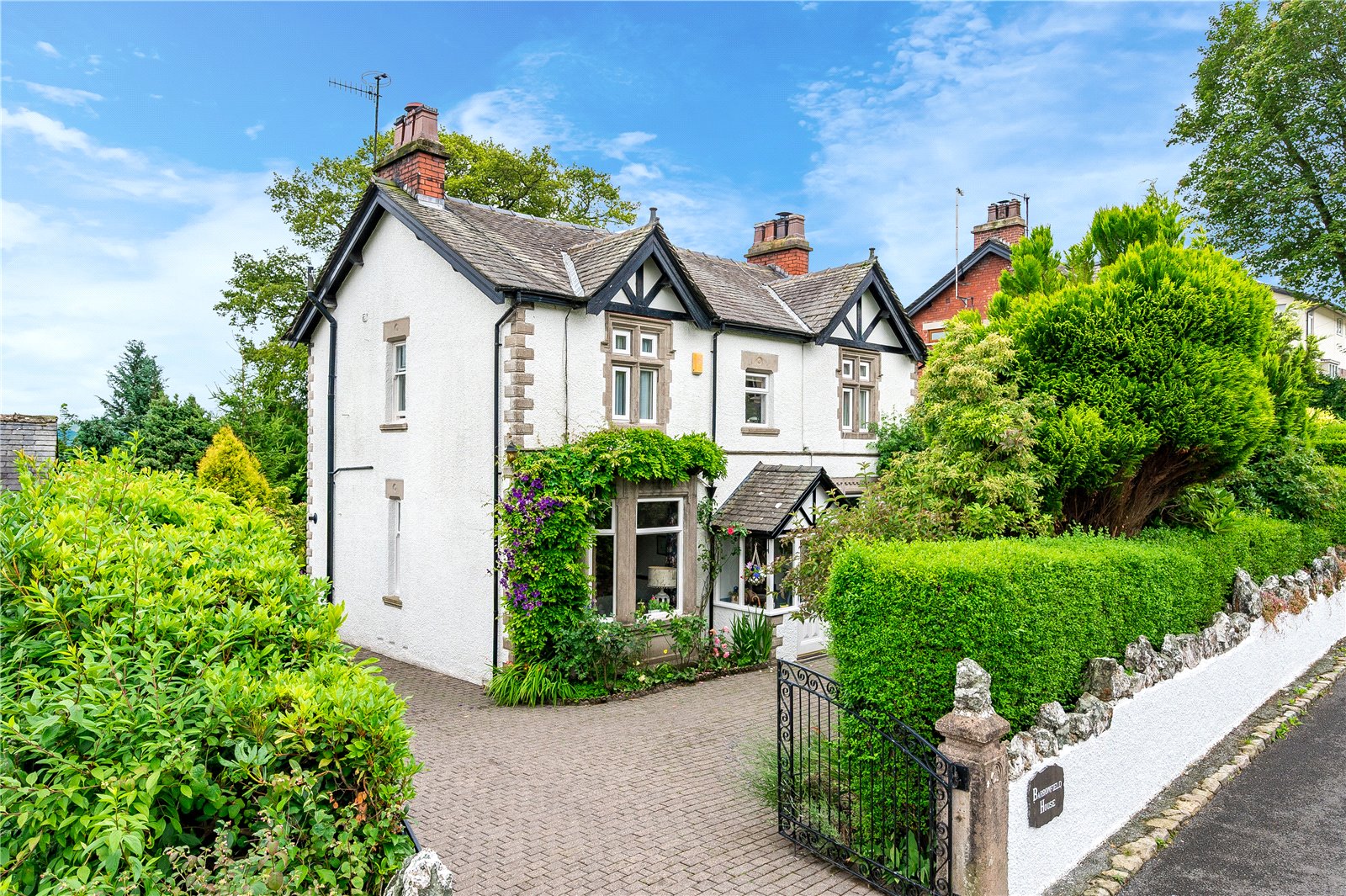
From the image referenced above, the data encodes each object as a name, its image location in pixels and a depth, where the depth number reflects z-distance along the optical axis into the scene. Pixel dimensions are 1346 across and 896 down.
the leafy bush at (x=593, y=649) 12.91
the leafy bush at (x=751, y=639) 15.11
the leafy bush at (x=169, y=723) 3.27
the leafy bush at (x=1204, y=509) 11.96
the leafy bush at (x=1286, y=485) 15.00
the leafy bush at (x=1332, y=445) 19.41
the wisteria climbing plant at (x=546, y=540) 12.73
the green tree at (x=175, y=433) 26.03
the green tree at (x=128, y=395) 27.69
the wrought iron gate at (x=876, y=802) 6.54
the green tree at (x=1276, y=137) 25.25
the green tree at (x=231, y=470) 22.98
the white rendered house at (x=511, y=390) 13.73
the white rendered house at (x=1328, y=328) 40.69
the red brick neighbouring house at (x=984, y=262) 28.72
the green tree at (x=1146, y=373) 10.12
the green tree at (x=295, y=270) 28.33
